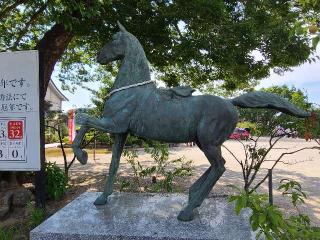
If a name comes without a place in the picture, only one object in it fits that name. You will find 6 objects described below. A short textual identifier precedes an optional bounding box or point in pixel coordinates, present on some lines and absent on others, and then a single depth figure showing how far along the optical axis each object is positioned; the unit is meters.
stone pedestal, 3.01
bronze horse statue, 3.35
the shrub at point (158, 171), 7.62
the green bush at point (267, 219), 1.80
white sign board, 6.17
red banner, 10.07
